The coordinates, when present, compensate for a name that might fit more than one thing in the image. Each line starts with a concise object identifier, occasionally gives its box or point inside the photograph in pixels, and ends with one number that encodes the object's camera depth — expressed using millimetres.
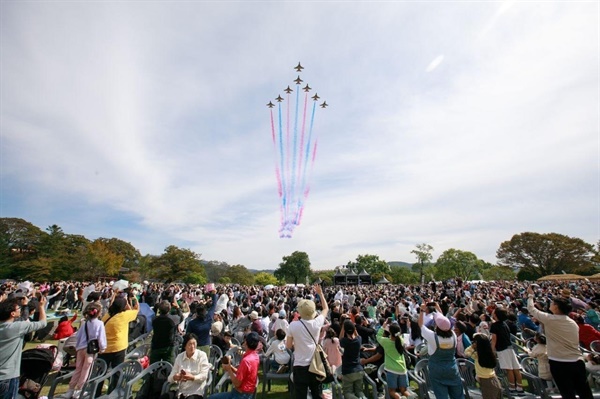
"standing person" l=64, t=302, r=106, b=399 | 4438
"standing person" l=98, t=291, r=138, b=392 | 4988
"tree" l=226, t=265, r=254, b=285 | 70375
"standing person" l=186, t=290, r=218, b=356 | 5461
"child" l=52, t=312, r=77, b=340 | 7859
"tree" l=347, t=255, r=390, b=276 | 83625
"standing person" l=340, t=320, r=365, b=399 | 4266
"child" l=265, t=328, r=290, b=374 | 5773
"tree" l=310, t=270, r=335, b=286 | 79250
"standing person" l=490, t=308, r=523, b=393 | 4969
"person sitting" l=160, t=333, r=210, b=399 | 4025
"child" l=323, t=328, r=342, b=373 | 4996
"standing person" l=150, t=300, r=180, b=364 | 5051
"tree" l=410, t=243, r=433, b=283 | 67031
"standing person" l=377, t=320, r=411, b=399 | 4469
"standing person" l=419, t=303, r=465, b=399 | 3920
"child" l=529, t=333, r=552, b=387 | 4895
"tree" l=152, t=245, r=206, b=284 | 51594
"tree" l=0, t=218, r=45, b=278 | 41888
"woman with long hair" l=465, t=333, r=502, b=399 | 4016
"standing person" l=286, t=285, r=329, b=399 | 3879
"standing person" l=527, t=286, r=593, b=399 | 3996
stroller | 4094
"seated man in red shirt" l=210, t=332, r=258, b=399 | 3789
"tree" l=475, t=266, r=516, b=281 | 69069
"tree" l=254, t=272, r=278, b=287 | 70125
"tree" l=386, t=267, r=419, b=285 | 71075
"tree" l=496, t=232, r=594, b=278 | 52656
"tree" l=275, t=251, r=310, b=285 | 81981
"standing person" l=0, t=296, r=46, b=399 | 3506
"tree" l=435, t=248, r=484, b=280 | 65875
